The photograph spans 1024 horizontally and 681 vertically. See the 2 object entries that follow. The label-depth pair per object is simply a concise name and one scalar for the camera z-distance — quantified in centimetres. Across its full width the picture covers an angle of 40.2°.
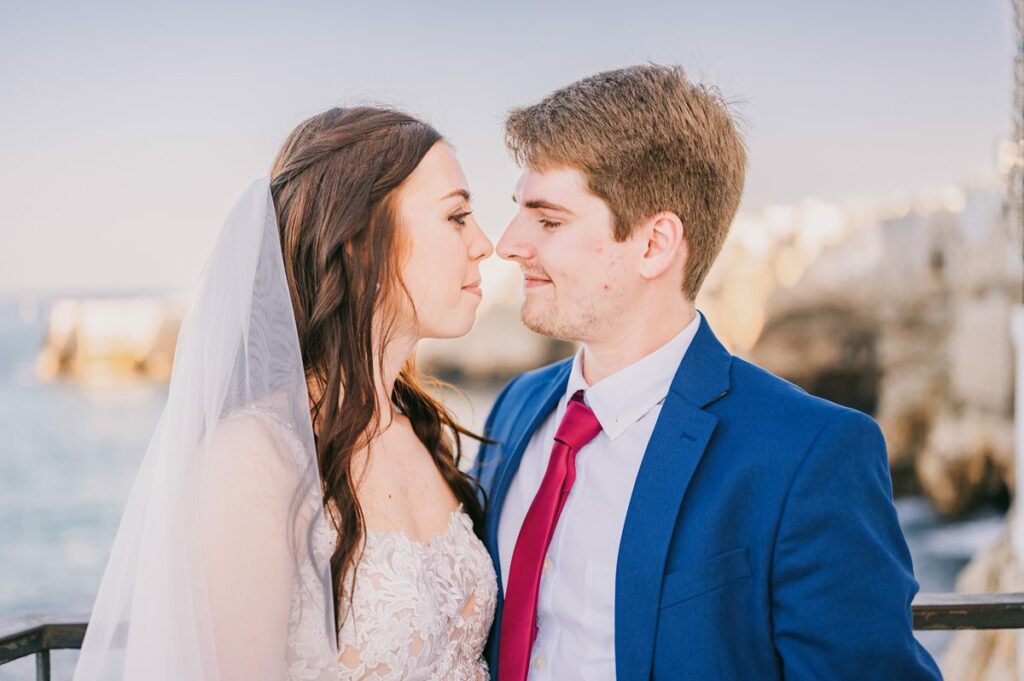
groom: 101
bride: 99
